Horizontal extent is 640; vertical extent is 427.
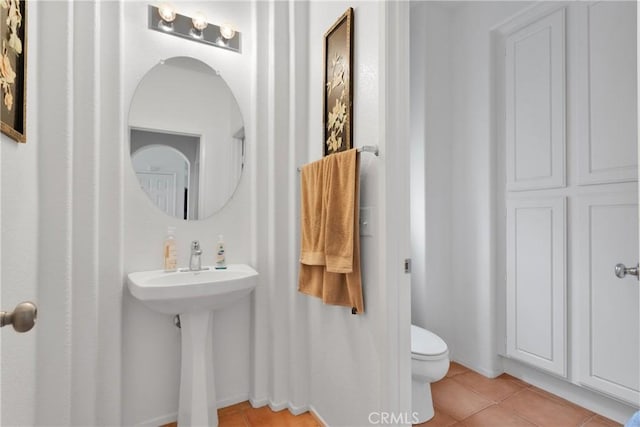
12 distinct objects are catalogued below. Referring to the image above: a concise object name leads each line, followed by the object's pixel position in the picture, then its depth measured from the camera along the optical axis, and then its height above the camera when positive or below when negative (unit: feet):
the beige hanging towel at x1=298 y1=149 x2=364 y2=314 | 4.58 -0.26
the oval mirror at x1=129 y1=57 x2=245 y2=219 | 5.80 +1.43
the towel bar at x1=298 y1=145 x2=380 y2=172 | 4.39 +0.88
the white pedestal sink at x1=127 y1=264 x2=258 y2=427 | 4.89 -1.49
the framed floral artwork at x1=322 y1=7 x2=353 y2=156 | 5.04 +2.12
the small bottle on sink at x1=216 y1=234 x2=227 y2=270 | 6.12 -0.77
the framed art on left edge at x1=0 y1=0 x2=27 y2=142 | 3.02 +1.47
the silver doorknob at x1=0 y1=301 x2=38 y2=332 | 2.00 -0.63
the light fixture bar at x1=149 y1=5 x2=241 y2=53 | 5.82 +3.40
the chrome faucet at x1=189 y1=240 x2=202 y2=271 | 5.77 -0.81
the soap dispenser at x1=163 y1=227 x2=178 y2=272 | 5.69 -0.66
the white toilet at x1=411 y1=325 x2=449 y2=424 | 5.45 -2.55
